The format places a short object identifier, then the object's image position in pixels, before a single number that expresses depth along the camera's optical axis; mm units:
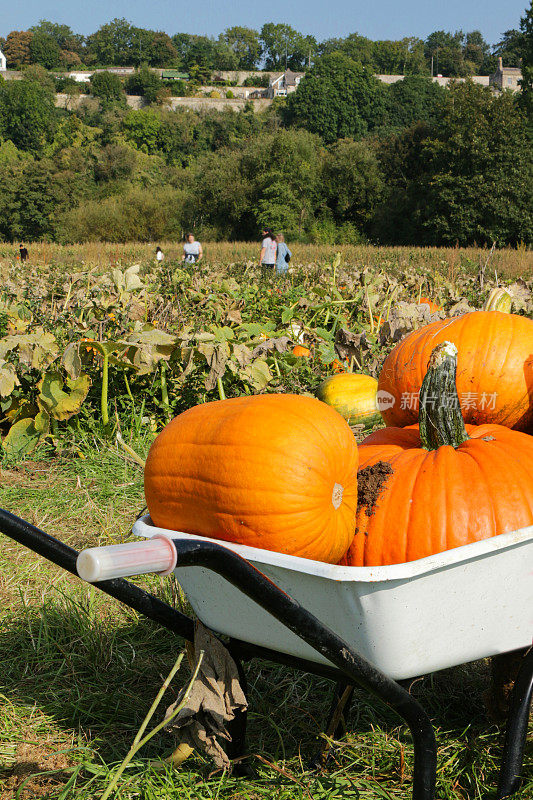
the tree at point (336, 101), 87438
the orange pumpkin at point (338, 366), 5141
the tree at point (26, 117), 84062
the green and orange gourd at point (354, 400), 4121
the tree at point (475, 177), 43812
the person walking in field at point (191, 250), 13830
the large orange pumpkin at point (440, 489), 1438
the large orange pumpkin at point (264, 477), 1374
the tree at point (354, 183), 52812
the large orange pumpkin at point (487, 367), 1859
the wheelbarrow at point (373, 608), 1184
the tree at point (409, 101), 93438
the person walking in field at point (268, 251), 12773
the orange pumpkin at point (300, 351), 5223
